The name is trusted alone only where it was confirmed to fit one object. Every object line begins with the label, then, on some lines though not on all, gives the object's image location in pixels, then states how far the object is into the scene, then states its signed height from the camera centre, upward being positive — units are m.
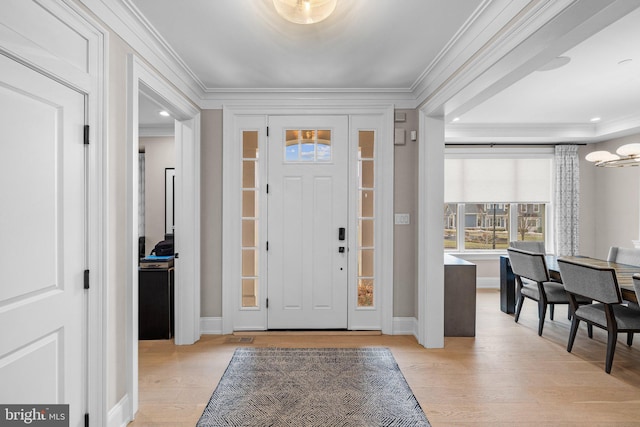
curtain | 5.75 +0.21
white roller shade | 5.92 +0.56
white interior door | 1.38 -0.14
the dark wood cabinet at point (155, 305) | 3.50 -0.96
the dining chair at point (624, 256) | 3.90 -0.50
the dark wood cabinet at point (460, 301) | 3.66 -0.95
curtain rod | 5.82 +1.16
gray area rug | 2.19 -1.31
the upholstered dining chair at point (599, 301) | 2.79 -0.75
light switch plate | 3.67 -0.07
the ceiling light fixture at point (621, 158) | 3.57 +0.62
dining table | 2.87 -0.64
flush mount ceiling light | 1.81 +1.08
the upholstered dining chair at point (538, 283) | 3.66 -0.79
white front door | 3.70 -0.07
